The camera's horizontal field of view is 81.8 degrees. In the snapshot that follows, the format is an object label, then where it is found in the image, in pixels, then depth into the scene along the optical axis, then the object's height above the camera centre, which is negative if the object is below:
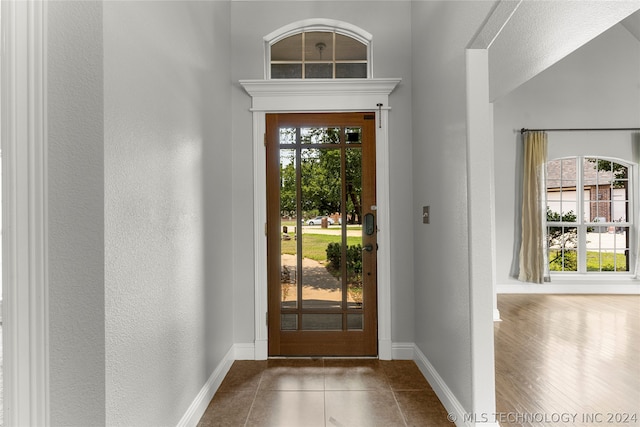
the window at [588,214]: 5.85 -0.07
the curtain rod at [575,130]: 5.68 +1.25
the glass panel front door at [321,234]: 3.23 -0.19
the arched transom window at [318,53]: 3.34 +1.45
